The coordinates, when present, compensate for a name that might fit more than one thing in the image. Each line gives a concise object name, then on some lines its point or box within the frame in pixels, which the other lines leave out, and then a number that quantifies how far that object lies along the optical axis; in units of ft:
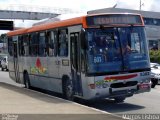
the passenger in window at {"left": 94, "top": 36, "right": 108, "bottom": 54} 43.39
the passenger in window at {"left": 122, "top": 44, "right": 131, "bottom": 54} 44.39
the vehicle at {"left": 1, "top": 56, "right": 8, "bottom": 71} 156.39
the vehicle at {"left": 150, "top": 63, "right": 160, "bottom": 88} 75.56
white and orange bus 42.98
